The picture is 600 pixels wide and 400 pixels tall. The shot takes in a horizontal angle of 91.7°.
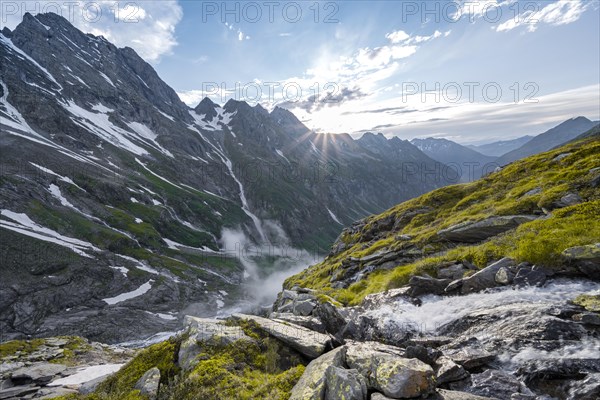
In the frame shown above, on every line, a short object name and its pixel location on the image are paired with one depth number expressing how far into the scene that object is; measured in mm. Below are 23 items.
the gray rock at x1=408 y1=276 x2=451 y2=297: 14367
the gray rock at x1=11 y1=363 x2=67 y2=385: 16312
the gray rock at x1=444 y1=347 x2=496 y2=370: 8609
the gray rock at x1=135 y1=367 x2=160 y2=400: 8930
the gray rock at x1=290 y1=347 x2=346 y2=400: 7312
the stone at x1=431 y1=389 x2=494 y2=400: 6925
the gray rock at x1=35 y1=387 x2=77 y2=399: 11594
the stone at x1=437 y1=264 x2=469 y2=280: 15153
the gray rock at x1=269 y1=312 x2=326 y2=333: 13023
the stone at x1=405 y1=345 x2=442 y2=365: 8664
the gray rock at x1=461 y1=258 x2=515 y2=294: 13026
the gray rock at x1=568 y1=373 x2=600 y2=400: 6799
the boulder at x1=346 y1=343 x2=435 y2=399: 6953
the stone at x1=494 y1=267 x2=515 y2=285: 12496
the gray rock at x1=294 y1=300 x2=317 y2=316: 16991
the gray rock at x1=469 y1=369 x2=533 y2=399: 7480
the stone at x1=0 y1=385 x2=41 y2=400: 13125
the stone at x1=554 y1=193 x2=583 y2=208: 17859
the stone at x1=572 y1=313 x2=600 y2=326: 8742
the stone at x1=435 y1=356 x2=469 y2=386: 7966
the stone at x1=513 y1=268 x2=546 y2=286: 11766
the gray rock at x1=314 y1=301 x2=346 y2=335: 13914
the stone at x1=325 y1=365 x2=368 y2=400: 6992
